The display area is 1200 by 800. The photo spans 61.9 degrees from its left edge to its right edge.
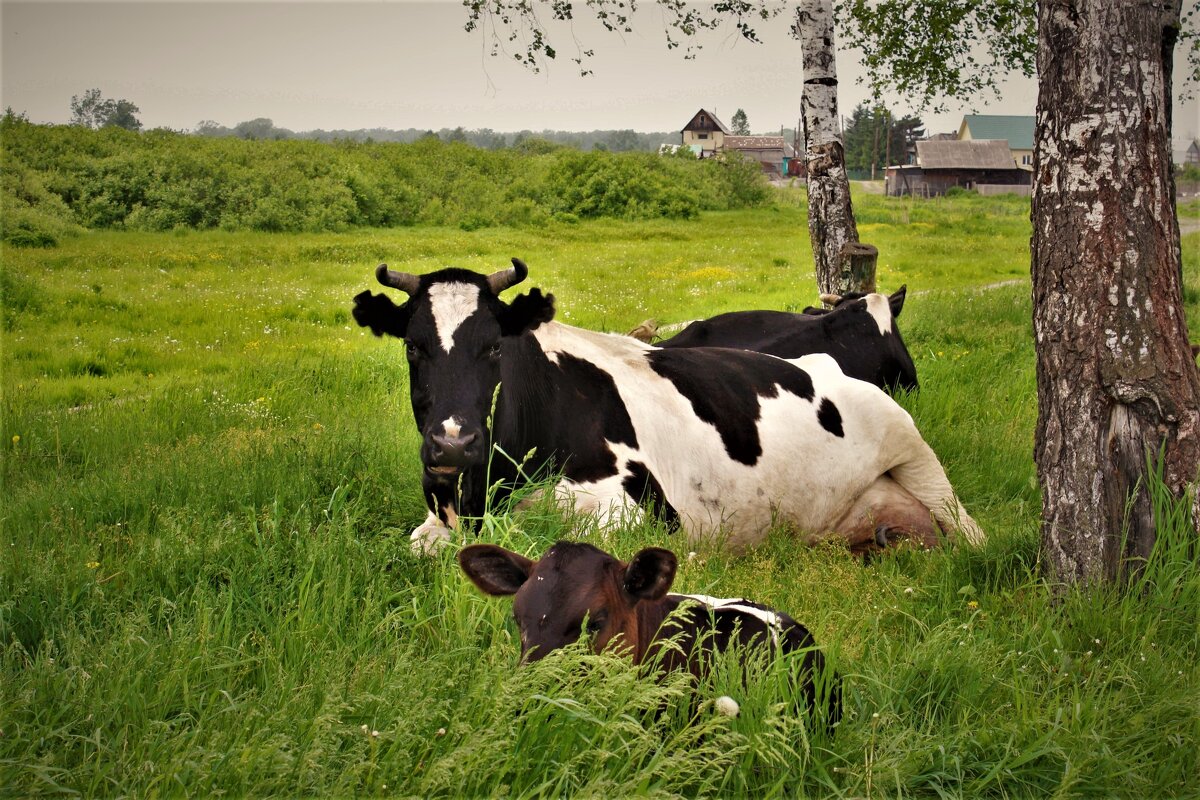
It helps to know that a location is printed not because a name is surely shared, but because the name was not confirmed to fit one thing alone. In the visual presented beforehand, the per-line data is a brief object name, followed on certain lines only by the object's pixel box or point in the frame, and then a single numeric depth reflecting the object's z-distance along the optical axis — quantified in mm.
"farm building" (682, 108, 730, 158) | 115381
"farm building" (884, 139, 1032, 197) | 74938
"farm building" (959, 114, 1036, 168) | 77688
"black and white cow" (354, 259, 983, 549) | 5656
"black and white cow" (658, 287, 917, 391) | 9883
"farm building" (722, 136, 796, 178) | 94312
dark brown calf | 3387
